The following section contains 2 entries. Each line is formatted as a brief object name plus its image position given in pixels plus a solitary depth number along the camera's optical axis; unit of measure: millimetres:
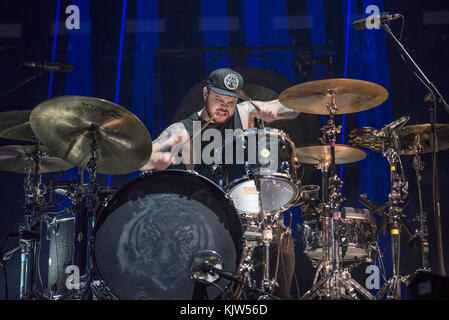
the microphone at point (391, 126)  4184
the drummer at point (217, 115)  4781
